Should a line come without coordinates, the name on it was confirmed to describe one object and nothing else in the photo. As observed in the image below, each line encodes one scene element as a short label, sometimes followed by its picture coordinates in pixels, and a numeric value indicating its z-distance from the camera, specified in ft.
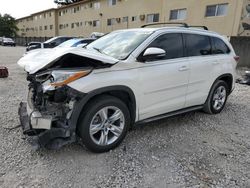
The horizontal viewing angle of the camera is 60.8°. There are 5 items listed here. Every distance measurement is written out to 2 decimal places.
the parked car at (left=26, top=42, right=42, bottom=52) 39.87
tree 168.45
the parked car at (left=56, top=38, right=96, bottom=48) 34.06
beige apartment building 53.26
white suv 8.52
